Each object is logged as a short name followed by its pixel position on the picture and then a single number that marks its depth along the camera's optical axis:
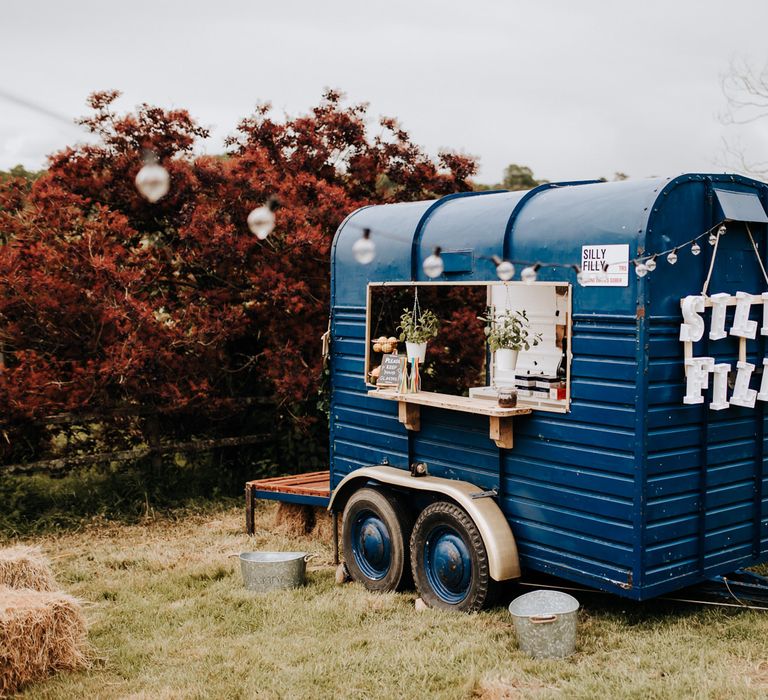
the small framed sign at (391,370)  6.59
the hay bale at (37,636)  4.72
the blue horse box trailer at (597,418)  5.09
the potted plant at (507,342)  6.18
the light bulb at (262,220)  3.98
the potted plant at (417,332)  6.62
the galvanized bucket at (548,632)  4.96
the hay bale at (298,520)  8.09
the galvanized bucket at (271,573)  6.44
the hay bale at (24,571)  5.35
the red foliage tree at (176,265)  8.26
